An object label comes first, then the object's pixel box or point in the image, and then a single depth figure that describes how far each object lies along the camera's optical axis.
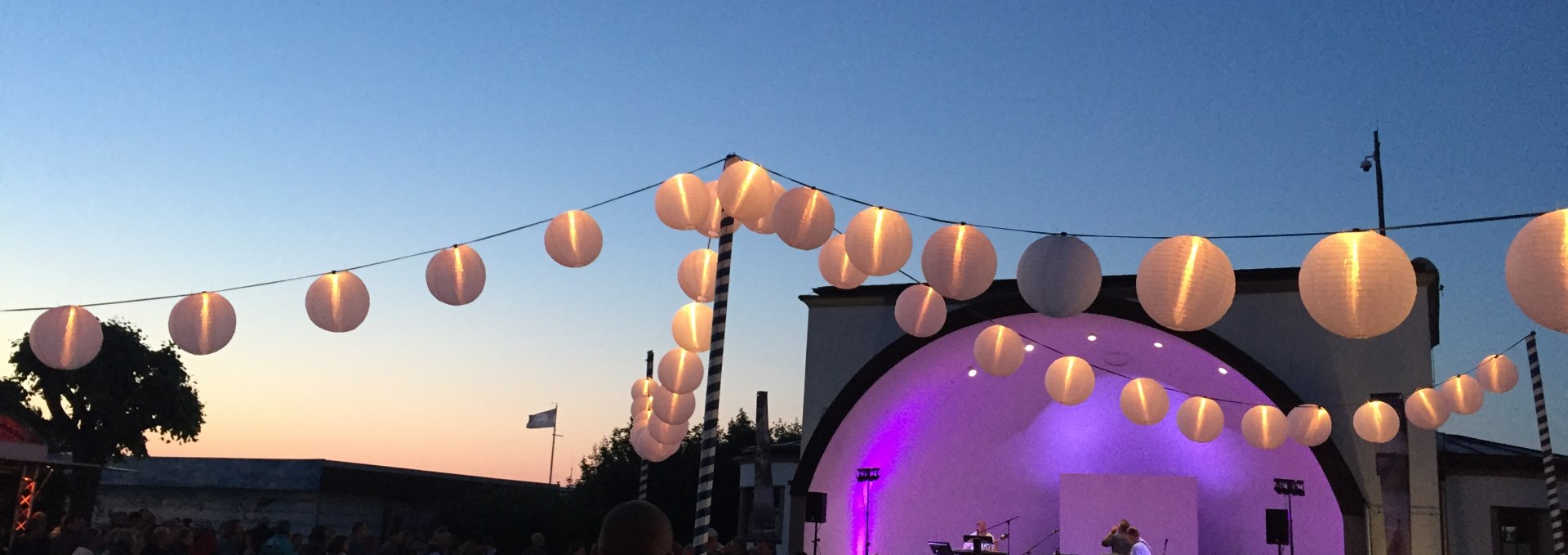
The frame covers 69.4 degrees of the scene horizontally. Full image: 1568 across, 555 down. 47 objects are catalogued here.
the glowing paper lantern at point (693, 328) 10.12
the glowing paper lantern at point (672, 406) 11.23
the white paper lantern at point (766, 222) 7.67
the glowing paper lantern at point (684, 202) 7.75
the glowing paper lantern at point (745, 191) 7.38
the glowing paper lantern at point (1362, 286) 5.71
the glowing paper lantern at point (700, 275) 9.56
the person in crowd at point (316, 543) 9.42
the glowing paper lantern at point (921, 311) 10.16
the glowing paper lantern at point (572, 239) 8.44
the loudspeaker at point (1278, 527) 14.72
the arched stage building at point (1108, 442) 14.37
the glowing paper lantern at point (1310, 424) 13.34
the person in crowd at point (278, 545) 8.75
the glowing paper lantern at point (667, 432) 11.45
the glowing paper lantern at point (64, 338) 8.53
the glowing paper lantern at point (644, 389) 13.36
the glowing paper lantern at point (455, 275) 8.52
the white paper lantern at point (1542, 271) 5.15
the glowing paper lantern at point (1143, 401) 13.36
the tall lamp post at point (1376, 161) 19.22
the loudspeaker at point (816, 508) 16.69
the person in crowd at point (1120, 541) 14.18
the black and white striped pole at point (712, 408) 7.05
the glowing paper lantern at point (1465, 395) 11.74
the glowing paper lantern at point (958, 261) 7.62
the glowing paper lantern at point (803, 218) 7.51
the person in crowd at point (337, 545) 8.49
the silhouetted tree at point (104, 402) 22.58
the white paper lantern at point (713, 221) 7.82
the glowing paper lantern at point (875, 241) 7.64
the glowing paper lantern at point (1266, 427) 13.36
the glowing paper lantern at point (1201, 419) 13.64
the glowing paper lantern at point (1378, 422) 12.73
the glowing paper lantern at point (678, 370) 10.62
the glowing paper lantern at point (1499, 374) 11.70
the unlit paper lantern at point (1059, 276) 7.10
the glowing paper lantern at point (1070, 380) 12.95
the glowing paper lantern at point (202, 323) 8.51
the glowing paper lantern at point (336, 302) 8.53
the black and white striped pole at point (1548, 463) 12.99
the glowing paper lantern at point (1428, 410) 12.12
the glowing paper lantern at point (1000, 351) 11.83
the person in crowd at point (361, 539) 9.69
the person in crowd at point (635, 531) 2.22
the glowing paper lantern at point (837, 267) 8.86
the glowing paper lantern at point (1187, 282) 6.66
